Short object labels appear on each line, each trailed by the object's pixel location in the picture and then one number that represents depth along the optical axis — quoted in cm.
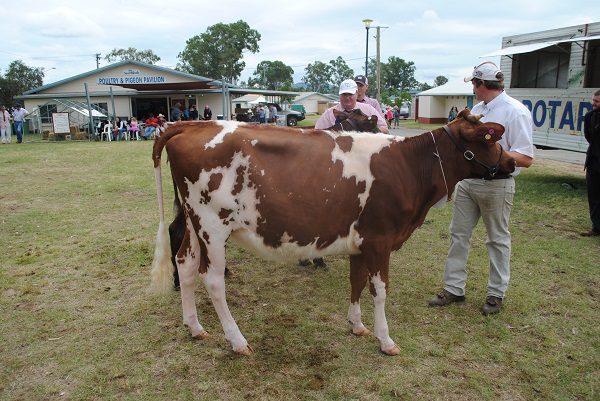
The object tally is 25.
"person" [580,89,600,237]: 660
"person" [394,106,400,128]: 3181
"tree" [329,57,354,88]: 13138
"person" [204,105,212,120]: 2727
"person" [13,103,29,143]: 2160
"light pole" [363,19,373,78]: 3022
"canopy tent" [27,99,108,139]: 2573
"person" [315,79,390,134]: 507
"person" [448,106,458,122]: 2940
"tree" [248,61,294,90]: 11338
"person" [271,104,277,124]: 3378
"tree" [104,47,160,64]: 7162
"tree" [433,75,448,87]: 10226
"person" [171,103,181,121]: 2733
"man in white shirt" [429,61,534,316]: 399
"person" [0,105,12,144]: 2086
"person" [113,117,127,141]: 2438
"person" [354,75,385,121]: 653
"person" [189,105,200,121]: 2871
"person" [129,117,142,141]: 2445
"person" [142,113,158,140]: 2445
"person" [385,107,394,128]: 3338
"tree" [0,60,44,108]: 4569
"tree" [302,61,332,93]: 13075
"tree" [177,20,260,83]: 7219
